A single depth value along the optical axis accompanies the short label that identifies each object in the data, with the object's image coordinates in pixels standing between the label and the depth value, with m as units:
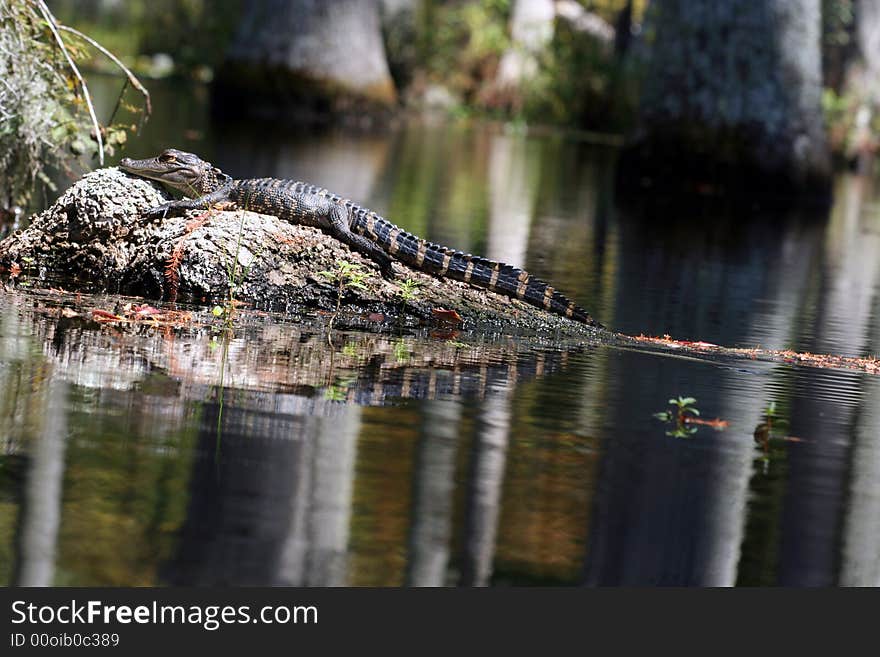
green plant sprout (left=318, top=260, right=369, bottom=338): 18.19
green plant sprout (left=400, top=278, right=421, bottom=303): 18.28
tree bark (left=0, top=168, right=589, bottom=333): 18.08
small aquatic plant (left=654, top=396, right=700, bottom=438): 13.36
